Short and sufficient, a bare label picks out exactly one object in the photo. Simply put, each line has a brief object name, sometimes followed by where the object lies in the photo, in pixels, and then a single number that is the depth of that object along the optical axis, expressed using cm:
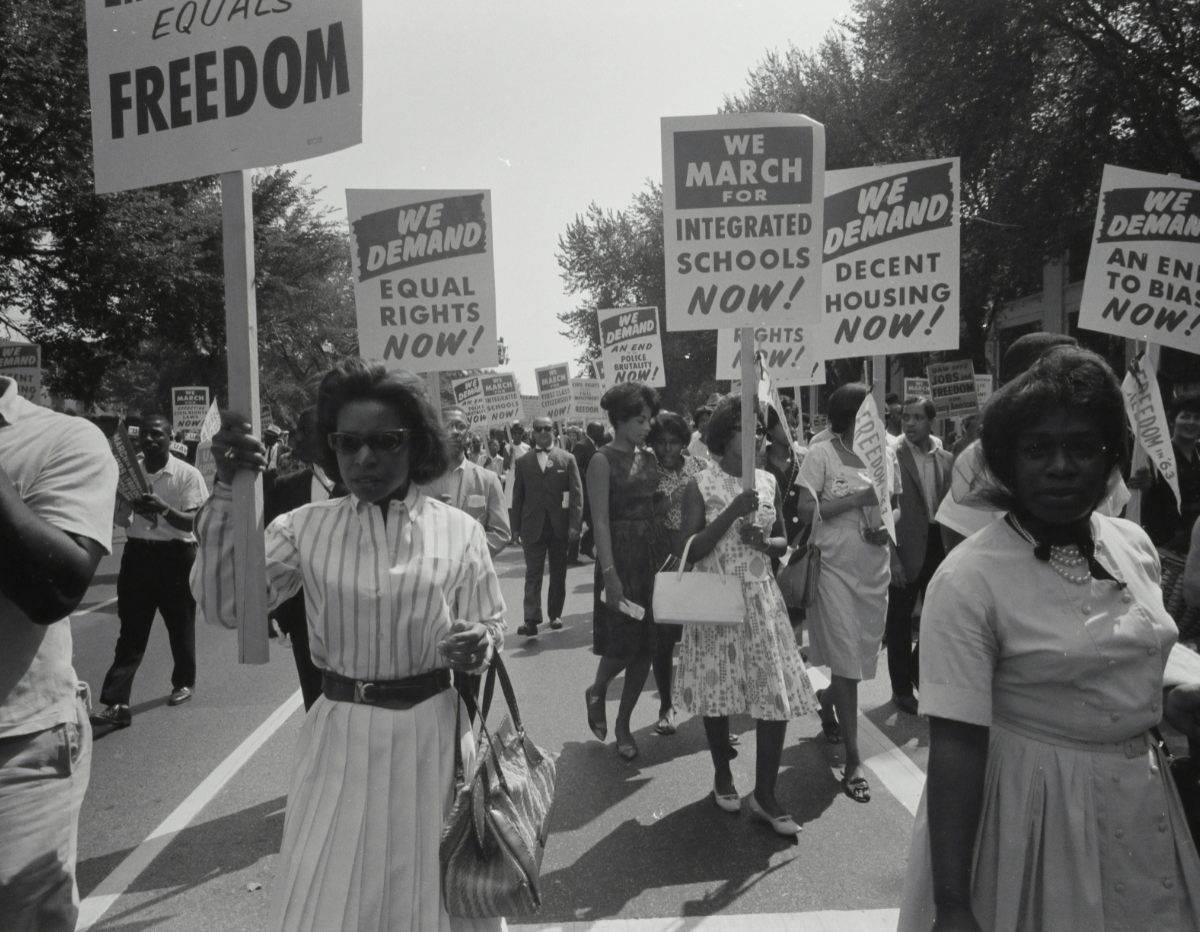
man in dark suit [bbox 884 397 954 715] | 671
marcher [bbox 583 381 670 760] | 598
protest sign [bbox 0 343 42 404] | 1391
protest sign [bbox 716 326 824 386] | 952
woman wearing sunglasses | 241
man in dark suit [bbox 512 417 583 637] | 1012
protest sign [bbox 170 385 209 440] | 2053
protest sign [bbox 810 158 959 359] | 652
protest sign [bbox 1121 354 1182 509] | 568
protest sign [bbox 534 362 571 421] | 1923
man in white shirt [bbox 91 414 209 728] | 672
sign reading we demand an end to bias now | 634
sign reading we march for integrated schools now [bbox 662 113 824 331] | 507
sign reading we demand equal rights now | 641
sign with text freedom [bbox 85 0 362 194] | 313
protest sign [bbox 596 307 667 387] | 1484
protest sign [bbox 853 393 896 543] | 523
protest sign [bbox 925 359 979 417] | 1298
